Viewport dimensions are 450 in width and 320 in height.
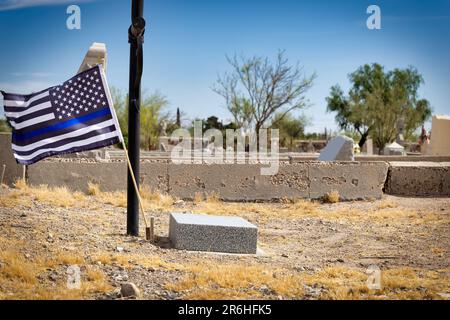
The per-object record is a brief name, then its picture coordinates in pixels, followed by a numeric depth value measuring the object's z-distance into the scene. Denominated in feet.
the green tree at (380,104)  181.27
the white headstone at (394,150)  111.75
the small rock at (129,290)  19.26
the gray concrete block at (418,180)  54.90
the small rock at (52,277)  21.29
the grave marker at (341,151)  62.80
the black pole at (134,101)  29.96
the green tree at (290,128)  180.14
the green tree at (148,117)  153.35
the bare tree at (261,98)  131.44
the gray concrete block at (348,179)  51.08
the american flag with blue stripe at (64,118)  28.63
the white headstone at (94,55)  59.67
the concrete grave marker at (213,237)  28.91
